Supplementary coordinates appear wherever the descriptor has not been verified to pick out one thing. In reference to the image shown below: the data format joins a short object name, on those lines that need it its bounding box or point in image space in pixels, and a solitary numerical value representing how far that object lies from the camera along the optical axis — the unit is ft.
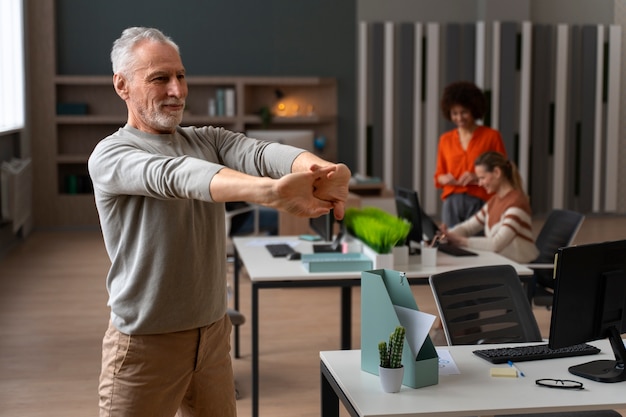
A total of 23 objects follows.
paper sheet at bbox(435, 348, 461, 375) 9.38
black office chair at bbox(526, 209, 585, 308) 17.25
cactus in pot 8.73
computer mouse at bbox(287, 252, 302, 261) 15.98
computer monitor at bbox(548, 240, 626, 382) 9.20
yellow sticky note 9.31
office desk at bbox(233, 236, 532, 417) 14.49
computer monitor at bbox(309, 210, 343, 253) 16.72
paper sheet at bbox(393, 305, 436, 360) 8.75
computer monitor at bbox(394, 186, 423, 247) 16.05
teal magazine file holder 8.87
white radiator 29.91
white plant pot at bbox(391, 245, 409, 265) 15.35
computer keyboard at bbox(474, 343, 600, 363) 9.81
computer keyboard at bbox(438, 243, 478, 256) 16.69
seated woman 17.20
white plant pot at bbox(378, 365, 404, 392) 8.66
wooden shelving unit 36.78
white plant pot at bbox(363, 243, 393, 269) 15.02
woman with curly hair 20.59
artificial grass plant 15.02
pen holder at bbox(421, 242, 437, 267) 15.49
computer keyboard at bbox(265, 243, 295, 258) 16.37
